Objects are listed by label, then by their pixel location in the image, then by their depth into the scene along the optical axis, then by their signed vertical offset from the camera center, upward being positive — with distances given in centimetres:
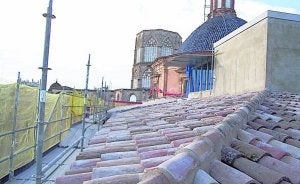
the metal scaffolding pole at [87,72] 618 +73
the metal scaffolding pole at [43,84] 253 +14
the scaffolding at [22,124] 415 -63
